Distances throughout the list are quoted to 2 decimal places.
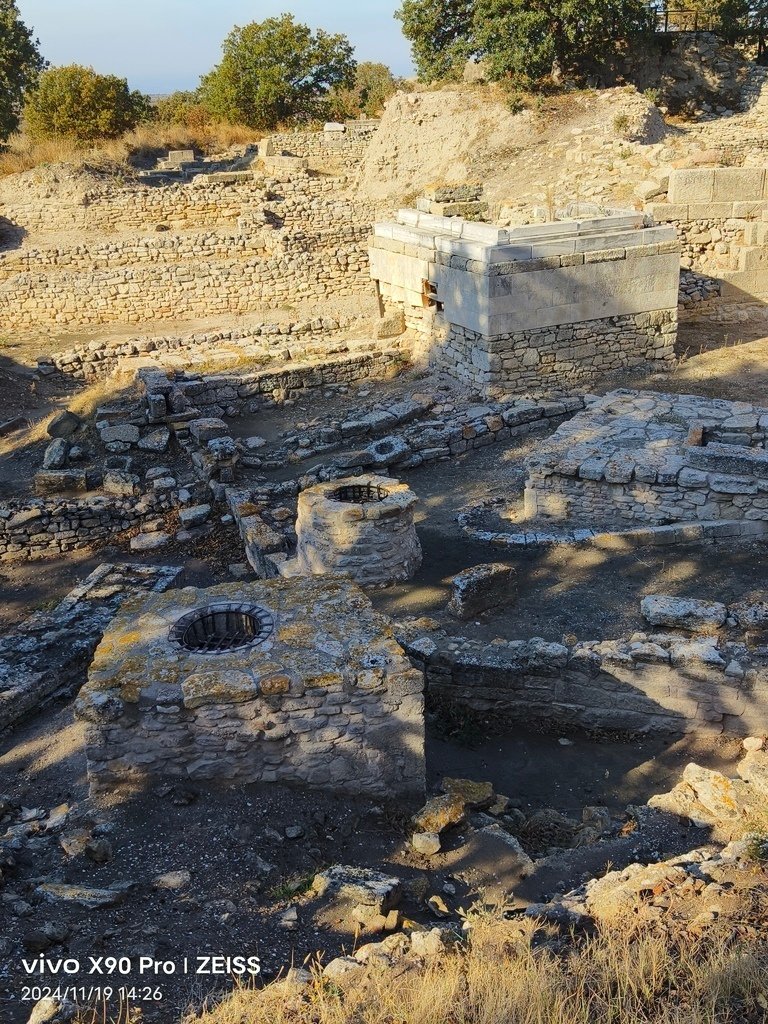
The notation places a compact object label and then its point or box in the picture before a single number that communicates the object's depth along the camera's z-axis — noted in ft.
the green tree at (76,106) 85.81
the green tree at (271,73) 94.58
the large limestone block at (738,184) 51.39
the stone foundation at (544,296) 40.81
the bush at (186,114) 98.94
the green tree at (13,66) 89.45
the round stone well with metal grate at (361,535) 27.45
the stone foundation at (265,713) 17.92
